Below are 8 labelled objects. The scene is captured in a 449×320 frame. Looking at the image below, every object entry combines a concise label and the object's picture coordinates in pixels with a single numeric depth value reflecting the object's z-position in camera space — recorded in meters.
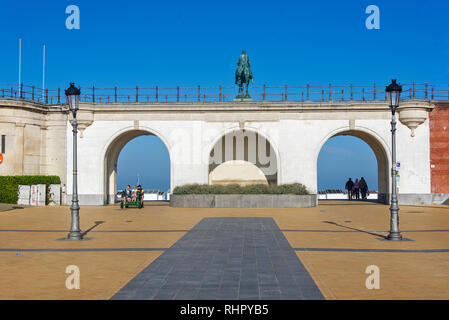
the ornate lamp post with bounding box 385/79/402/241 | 13.88
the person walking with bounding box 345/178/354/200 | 39.41
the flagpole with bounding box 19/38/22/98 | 33.60
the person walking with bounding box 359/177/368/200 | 39.38
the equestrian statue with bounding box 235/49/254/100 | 34.34
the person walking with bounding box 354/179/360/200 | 38.93
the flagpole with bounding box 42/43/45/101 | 33.03
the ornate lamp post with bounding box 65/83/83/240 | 14.20
